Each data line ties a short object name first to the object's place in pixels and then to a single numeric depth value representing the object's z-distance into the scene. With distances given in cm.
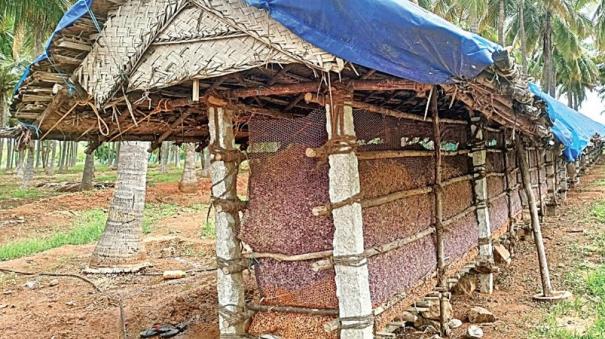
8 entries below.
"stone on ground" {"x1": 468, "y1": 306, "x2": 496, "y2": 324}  569
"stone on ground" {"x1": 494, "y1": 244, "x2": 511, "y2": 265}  764
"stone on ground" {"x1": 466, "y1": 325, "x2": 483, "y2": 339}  511
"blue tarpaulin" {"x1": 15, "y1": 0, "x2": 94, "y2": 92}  339
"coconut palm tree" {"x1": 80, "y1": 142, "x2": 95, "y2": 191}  2005
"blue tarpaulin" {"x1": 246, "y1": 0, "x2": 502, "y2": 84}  280
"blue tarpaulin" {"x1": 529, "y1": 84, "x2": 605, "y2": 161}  631
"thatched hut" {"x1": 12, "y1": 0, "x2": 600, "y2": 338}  311
